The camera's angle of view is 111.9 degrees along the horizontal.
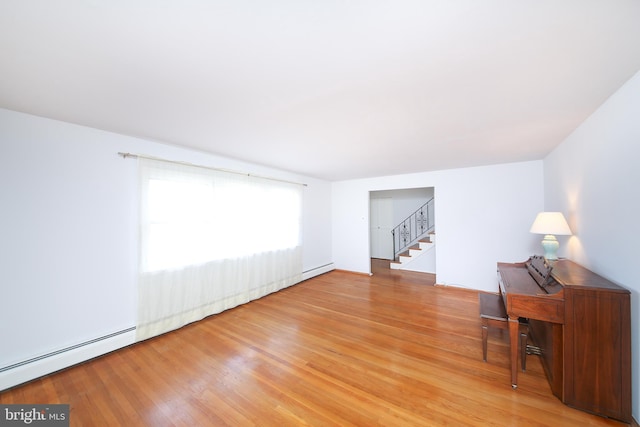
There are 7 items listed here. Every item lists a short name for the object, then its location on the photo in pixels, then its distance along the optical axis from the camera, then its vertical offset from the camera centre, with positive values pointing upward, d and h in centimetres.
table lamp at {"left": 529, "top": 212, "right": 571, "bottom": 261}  231 -17
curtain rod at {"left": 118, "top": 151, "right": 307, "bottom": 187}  249 +68
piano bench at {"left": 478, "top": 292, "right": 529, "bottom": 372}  203 -103
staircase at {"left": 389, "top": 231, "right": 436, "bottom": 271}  549 -109
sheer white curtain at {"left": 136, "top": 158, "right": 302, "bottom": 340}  265 -43
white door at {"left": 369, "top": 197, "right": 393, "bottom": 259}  733 -48
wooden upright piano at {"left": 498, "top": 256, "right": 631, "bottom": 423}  151 -92
